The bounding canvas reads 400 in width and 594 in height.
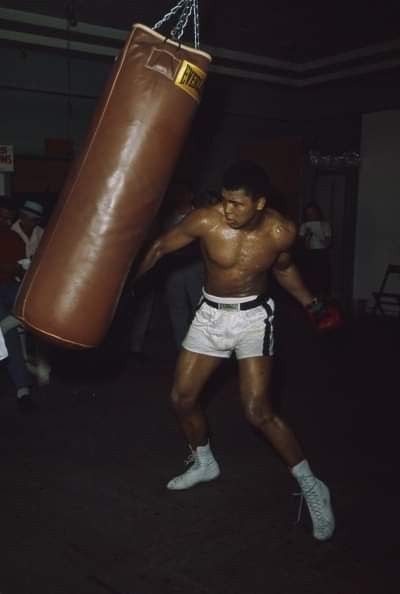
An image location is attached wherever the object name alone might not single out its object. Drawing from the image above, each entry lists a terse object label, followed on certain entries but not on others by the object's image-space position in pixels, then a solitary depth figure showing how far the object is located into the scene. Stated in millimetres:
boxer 3008
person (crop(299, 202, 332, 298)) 9625
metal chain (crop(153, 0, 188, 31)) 2696
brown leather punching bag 2691
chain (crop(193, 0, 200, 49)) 2701
